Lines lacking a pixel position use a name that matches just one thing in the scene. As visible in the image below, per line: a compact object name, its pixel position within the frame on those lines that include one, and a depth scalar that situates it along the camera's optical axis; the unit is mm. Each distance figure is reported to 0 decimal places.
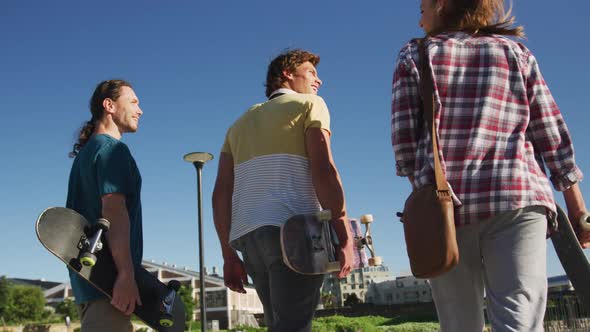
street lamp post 13195
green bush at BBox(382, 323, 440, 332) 37656
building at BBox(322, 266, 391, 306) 107375
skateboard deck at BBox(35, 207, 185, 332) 2379
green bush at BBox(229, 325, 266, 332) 25062
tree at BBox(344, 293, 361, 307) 83900
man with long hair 2516
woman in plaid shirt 1770
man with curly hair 2383
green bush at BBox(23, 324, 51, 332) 38250
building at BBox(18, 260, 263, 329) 61500
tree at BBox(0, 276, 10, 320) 52625
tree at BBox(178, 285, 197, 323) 52688
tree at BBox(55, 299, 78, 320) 52438
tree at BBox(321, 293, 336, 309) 88106
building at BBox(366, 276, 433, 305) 99688
